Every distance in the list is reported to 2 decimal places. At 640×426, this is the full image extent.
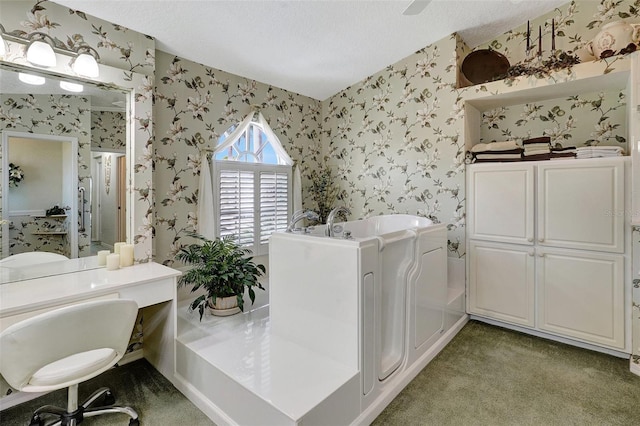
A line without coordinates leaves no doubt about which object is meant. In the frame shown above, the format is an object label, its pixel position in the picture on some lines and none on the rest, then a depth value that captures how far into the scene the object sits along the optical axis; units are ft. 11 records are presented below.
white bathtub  5.62
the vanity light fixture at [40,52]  6.11
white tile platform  4.79
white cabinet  7.73
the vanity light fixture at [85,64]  6.69
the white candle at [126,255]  7.34
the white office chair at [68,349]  4.21
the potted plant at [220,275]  7.89
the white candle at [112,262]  7.04
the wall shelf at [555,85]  7.69
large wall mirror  6.11
